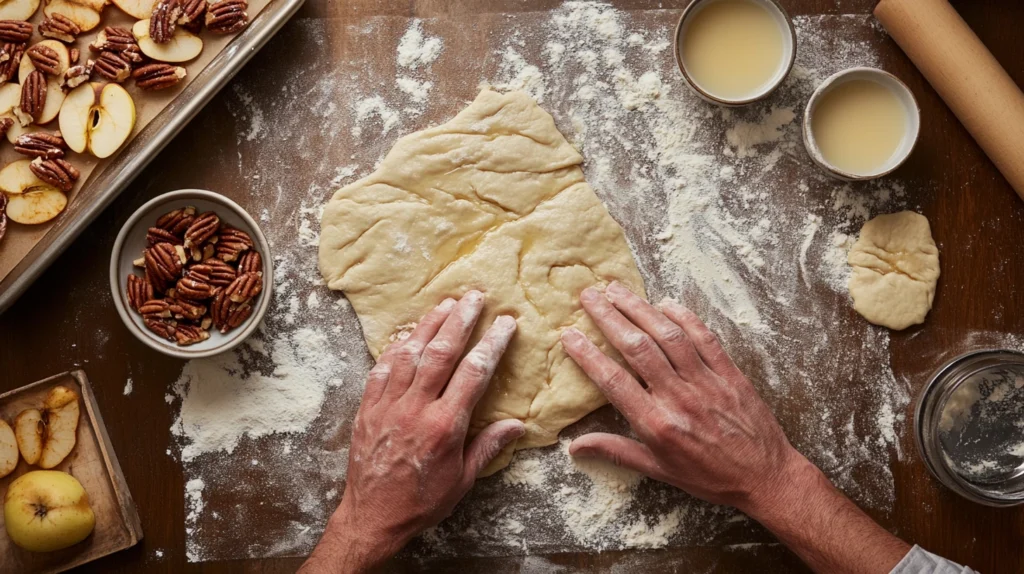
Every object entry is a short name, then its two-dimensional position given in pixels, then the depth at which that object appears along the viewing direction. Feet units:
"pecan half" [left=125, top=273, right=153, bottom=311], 2.57
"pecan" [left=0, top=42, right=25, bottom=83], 2.62
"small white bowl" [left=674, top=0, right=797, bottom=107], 2.59
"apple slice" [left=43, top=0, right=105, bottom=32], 2.63
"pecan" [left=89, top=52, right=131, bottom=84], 2.61
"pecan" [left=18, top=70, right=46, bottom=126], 2.60
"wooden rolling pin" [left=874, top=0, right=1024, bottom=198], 2.61
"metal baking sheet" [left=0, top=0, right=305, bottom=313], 2.60
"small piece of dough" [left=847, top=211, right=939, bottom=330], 2.70
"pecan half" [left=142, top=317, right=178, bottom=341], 2.58
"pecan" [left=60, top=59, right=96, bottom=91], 2.61
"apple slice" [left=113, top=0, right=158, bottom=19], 2.64
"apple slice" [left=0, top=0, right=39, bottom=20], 2.63
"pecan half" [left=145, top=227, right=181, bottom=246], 2.58
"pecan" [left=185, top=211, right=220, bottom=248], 2.57
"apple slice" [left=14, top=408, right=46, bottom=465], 2.66
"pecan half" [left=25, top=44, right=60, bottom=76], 2.61
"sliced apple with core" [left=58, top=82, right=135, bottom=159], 2.60
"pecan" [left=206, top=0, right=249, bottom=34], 2.61
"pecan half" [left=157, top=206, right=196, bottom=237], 2.58
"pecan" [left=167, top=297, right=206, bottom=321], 2.58
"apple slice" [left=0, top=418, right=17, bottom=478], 2.65
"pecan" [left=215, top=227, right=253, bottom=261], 2.60
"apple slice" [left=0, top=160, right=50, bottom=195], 2.60
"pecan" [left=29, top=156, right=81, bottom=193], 2.59
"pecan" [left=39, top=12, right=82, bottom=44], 2.62
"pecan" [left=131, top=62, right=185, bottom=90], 2.60
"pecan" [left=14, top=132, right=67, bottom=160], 2.59
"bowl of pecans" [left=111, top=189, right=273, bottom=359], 2.57
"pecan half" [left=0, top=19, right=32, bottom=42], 2.62
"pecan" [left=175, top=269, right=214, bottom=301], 2.57
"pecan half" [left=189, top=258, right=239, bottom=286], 2.58
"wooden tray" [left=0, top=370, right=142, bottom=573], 2.66
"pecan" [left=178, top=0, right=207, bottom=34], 2.61
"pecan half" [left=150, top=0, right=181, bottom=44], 2.60
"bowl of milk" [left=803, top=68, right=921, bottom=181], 2.63
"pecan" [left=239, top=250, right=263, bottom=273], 2.59
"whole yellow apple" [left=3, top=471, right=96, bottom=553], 2.58
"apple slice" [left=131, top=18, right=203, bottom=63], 2.62
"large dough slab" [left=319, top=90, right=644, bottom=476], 2.63
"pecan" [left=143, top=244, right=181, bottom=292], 2.56
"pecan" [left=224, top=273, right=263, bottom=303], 2.57
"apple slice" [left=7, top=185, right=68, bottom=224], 2.60
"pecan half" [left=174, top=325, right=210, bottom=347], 2.58
